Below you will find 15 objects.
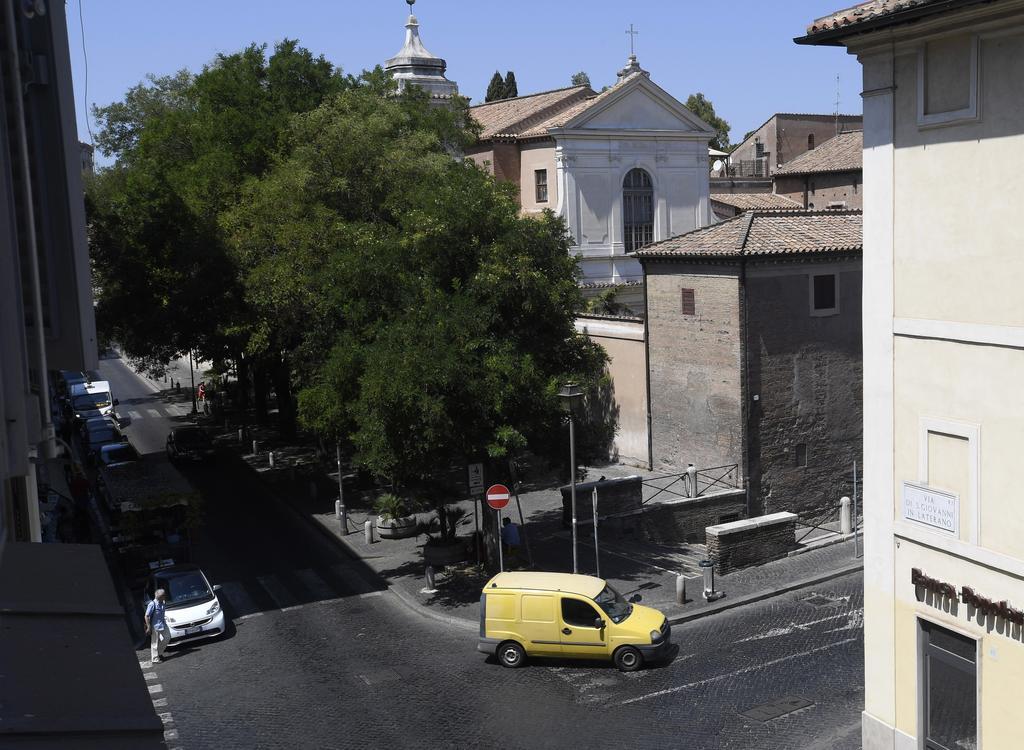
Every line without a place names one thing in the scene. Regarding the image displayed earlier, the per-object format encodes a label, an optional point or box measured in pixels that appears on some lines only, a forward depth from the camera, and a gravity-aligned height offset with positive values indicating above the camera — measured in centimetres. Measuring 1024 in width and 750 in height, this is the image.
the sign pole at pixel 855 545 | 2333 -623
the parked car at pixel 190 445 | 3512 -503
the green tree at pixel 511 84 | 8450 +1602
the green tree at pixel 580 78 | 9831 +1917
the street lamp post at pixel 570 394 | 1886 -205
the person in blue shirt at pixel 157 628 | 1830 -582
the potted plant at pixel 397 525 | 2489 -581
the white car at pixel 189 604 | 1872 -563
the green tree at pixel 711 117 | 8650 +1342
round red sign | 1970 -400
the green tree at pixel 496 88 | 8394 +1563
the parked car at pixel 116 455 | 3303 -496
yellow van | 1705 -567
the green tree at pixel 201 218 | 3005 +238
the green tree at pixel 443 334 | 1922 -96
